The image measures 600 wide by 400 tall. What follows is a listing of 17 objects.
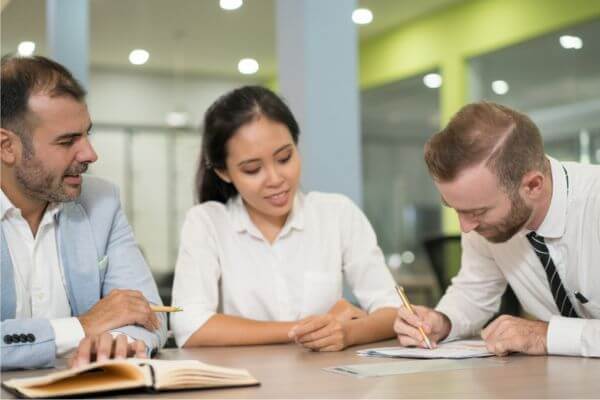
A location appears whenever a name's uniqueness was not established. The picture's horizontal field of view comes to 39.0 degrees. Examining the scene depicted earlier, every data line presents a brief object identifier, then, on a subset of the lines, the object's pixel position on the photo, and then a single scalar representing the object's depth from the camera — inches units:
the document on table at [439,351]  74.7
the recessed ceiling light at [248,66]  277.6
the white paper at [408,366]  65.2
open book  53.9
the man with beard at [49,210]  82.8
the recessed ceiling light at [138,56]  352.5
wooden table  56.1
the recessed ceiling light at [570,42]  281.9
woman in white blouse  99.5
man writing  76.3
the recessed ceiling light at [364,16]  320.2
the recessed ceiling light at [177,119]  375.6
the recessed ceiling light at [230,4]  196.5
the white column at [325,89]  122.7
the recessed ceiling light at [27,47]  256.9
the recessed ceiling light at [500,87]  314.5
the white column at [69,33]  214.4
